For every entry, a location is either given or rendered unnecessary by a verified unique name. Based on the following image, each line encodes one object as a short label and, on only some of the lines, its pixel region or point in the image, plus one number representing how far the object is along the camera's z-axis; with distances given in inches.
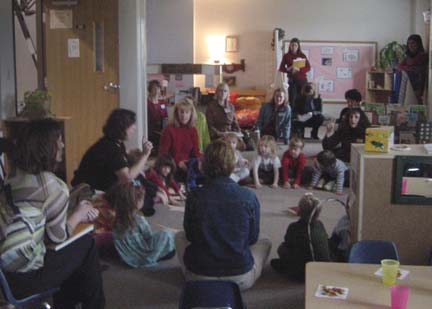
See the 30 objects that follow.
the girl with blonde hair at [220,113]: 306.3
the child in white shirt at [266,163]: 271.4
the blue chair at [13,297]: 104.2
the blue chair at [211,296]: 98.3
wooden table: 86.9
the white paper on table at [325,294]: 89.1
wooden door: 277.7
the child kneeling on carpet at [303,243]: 151.6
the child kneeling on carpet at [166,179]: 239.9
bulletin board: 493.4
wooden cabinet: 150.6
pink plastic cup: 83.7
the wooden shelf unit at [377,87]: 466.9
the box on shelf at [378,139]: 152.2
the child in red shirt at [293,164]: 272.2
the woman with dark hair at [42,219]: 107.0
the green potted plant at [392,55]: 465.7
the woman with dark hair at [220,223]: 135.8
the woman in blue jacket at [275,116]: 319.9
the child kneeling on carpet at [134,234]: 165.0
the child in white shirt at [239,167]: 266.0
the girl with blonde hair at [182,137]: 255.1
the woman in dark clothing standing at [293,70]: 411.2
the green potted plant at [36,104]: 249.3
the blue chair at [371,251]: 118.6
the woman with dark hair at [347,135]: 276.1
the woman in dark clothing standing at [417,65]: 343.0
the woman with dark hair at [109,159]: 185.2
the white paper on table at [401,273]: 97.3
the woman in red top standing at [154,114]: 331.9
